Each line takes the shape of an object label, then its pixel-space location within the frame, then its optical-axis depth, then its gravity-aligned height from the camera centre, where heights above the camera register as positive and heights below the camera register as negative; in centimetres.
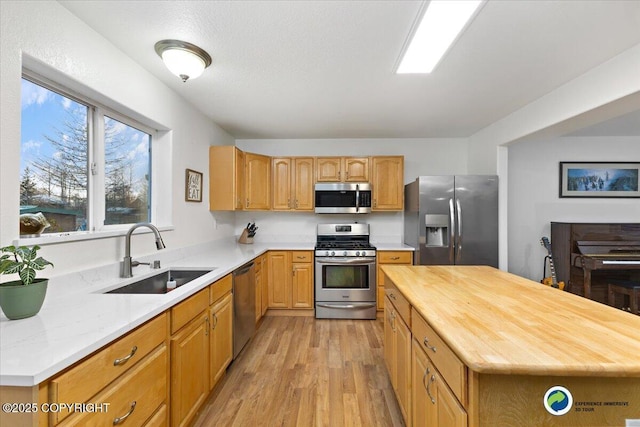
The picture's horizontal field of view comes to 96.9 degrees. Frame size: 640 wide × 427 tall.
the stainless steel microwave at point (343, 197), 392 +24
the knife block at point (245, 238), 407 -35
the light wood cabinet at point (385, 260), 364 -59
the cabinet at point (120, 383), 86 -62
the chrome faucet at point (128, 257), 189 -29
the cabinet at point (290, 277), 370 -82
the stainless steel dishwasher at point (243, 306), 245 -87
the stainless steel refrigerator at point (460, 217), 337 -3
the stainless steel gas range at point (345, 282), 362 -88
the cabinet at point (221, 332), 199 -90
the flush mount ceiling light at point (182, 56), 184 +104
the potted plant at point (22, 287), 110 -29
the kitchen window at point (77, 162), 155 +34
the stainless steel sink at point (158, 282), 187 -50
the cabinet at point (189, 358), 151 -85
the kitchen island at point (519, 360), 86 -45
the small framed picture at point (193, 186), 290 +30
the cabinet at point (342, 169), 400 +64
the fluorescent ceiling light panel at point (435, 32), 148 +110
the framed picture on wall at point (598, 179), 408 +51
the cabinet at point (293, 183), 405 +44
